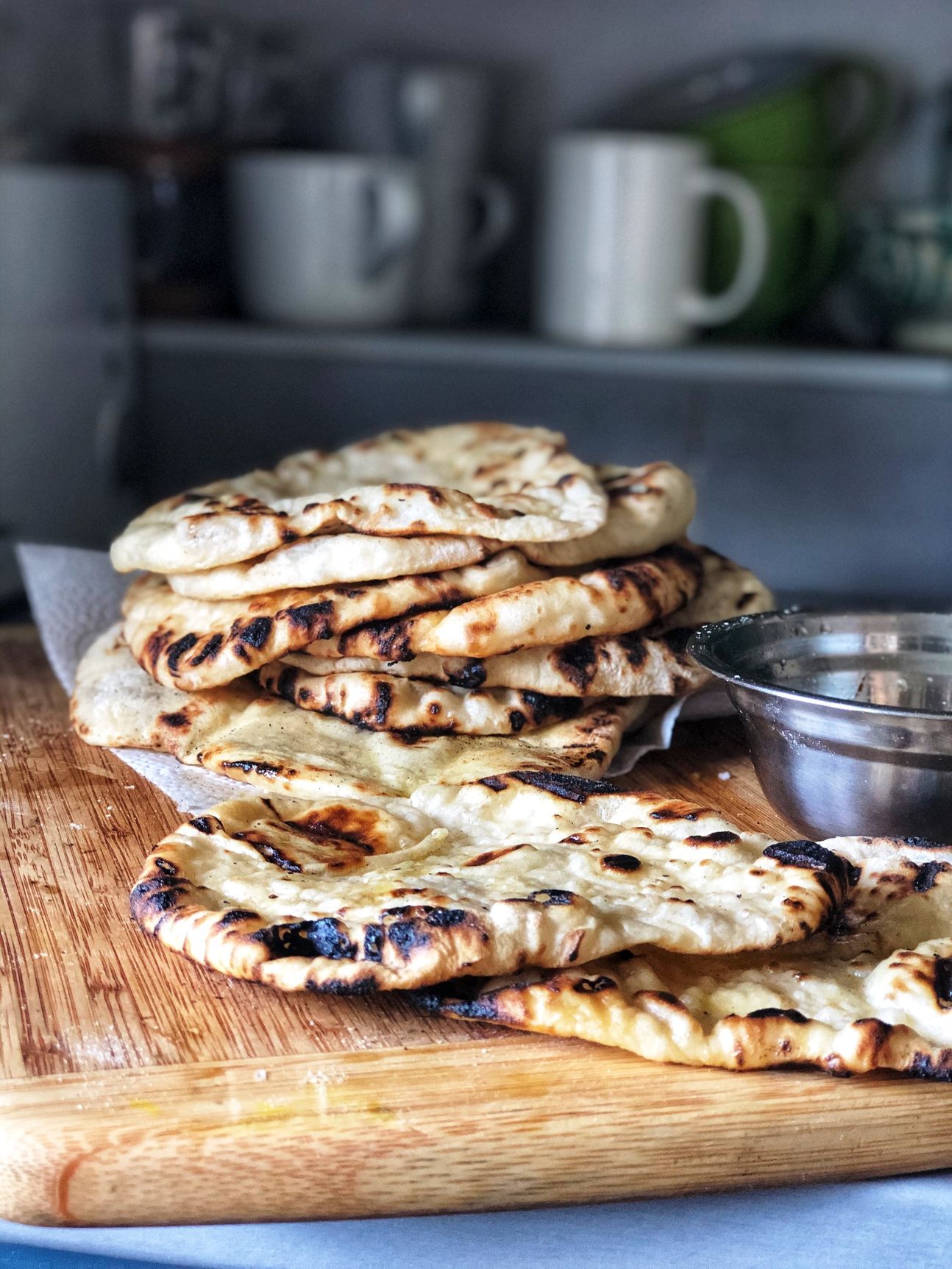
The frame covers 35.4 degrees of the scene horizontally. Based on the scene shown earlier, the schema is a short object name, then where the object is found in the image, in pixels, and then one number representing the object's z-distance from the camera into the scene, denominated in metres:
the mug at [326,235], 0.69
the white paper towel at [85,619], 0.37
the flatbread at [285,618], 0.34
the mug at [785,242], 0.73
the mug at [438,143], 0.75
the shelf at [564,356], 0.71
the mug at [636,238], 0.69
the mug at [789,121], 0.73
